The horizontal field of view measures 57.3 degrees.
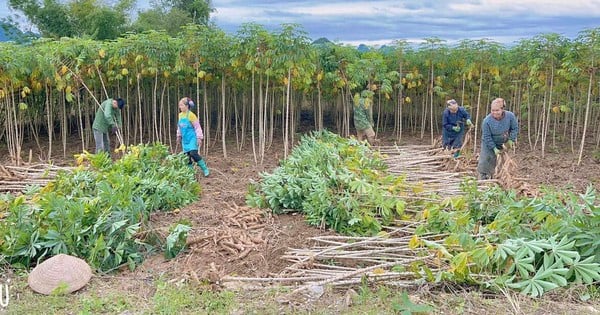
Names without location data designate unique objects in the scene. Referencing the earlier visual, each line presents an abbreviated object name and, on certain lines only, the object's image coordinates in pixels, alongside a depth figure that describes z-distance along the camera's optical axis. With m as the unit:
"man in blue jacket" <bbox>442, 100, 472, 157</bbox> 9.45
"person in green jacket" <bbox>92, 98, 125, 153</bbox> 9.69
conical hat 4.50
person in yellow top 8.45
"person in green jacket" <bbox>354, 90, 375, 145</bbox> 11.03
